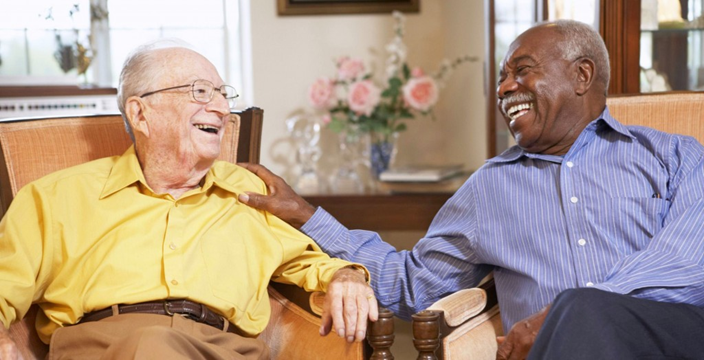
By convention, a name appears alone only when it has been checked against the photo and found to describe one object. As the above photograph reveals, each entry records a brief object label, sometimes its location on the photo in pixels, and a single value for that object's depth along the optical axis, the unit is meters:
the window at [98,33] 4.29
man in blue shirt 1.89
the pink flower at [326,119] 4.20
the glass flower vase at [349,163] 4.10
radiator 4.07
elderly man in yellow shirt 1.80
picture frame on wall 4.36
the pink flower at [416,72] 4.15
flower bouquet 4.09
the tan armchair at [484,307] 1.77
